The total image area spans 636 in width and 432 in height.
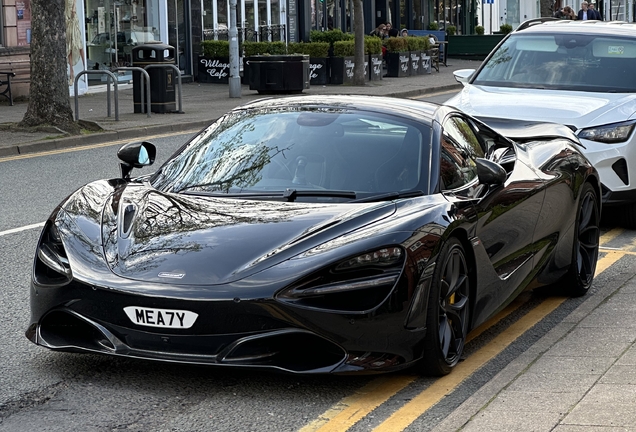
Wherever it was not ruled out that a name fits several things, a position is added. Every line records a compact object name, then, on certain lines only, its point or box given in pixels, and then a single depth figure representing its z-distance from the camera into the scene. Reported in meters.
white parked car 9.66
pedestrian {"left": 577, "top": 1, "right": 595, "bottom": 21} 36.97
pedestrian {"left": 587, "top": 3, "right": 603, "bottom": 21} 37.22
